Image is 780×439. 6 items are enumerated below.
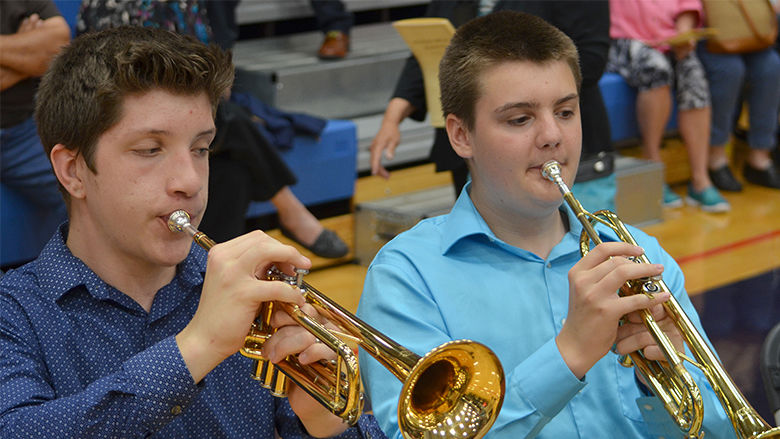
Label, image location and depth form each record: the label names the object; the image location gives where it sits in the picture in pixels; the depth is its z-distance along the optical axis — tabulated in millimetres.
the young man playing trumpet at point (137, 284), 1472
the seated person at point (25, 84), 3596
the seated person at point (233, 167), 3719
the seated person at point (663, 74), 5789
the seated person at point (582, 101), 3186
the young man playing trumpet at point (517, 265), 1703
